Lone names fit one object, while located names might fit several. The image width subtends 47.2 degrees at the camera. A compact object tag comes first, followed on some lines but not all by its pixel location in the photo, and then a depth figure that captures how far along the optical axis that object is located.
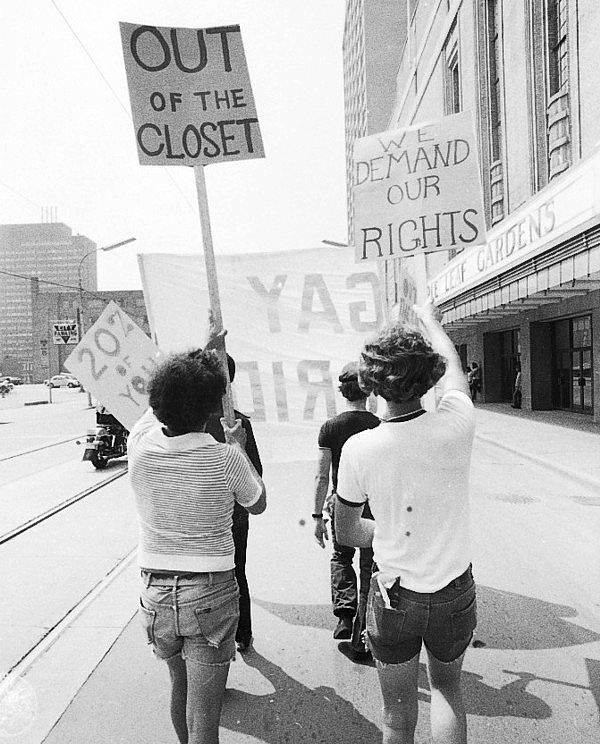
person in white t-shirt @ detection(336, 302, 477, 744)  2.23
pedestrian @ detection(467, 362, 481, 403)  26.52
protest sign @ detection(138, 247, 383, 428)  4.43
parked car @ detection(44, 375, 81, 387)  71.00
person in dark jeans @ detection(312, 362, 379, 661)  3.89
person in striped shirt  2.33
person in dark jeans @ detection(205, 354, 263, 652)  3.62
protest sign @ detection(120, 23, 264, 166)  3.70
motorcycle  11.72
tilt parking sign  36.62
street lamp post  30.85
